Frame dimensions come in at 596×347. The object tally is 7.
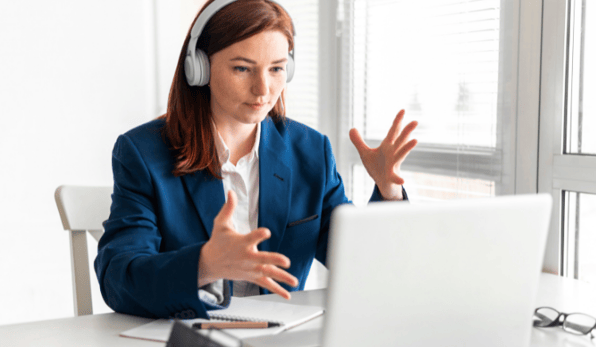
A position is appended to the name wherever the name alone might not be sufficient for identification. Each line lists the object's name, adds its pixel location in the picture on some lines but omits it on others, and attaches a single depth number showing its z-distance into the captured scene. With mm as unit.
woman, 967
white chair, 1276
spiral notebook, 879
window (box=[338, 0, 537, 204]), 1612
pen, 891
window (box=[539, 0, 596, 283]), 1427
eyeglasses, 932
